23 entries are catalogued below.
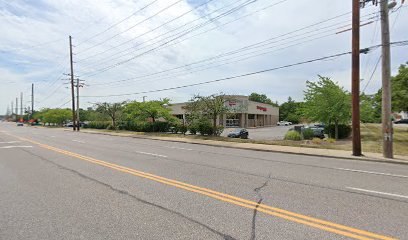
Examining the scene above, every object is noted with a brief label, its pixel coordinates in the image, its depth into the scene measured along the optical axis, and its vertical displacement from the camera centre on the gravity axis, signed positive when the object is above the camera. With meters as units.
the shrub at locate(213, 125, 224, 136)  26.80 -0.92
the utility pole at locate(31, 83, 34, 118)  88.16 +8.46
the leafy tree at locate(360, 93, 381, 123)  26.91 +1.01
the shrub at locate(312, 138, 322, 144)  20.33 -1.60
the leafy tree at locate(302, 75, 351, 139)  25.38 +1.40
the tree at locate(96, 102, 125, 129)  47.44 +1.83
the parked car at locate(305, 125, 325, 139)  27.79 -1.28
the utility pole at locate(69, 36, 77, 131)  46.53 +7.73
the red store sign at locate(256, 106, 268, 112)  62.62 +2.59
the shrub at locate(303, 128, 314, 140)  25.79 -1.36
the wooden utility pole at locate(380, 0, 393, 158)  13.33 +1.93
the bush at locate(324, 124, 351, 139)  28.66 -1.11
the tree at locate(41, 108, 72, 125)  71.19 +1.23
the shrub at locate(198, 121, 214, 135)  26.73 -0.72
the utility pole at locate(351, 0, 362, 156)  13.91 +2.05
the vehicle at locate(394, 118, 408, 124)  73.55 -0.48
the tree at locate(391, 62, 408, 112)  24.94 +2.61
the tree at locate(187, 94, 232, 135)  25.90 +1.16
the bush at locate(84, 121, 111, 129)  50.50 -0.84
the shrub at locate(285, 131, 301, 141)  23.42 -1.40
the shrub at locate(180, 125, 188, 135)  30.90 -1.04
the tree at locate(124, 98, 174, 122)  33.34 +1.17
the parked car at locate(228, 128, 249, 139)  29.56 -1.53
